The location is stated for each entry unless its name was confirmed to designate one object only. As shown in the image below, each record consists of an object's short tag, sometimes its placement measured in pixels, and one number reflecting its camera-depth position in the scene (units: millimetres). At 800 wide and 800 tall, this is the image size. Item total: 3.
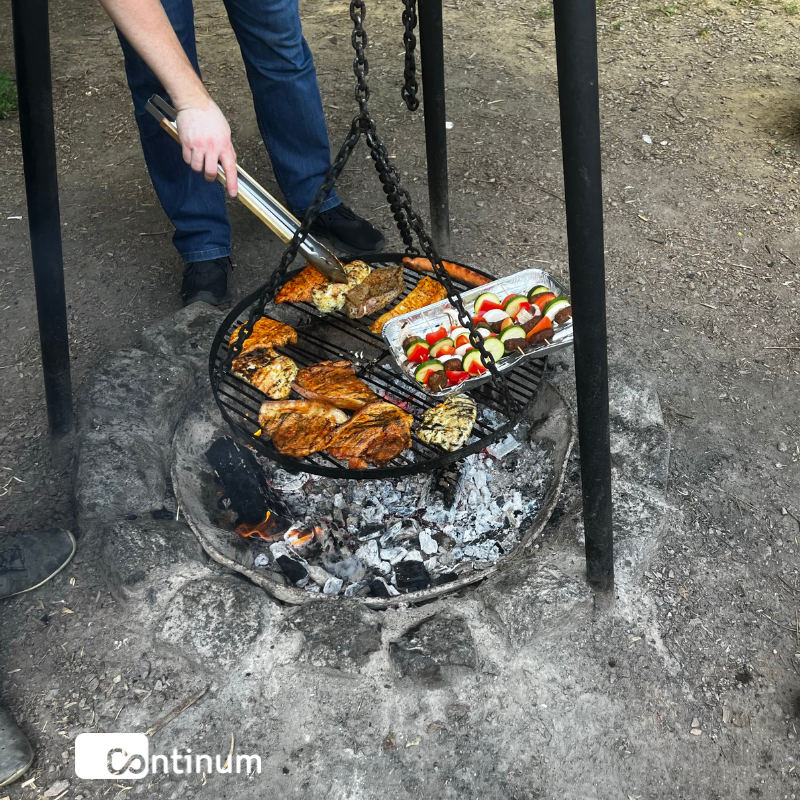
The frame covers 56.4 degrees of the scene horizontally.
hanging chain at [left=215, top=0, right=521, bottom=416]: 1967
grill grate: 2361
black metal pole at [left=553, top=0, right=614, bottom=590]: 1680
